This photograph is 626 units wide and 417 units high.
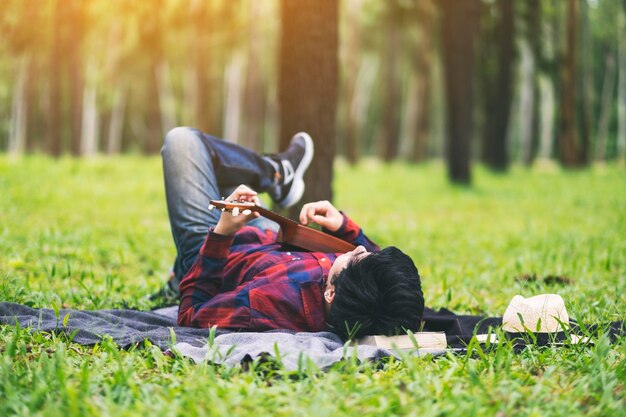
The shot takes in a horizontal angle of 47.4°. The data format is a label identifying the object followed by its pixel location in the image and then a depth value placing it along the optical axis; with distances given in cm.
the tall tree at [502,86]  1833
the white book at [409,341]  322
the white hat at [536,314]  353
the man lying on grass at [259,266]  319
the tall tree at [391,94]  2442
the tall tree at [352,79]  2339
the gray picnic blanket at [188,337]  298
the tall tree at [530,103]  2147
